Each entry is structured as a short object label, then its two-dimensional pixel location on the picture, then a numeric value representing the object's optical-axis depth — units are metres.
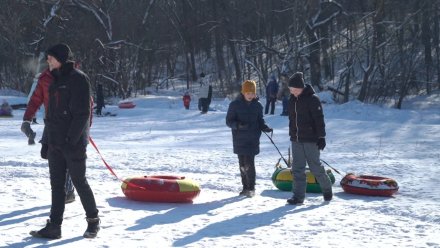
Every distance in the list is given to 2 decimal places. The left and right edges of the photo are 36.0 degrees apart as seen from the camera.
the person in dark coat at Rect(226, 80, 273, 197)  9.06
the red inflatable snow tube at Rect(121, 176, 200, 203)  8.33
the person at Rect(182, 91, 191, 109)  28.90
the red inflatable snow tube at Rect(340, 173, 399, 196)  9.59
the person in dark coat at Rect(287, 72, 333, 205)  8.45
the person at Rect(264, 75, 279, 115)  24.87
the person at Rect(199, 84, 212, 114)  25.83
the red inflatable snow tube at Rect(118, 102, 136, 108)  28.89
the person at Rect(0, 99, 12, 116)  24.83
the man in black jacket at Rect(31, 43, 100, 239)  5.97
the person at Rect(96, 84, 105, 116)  25.79
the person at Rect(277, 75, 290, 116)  24.16
